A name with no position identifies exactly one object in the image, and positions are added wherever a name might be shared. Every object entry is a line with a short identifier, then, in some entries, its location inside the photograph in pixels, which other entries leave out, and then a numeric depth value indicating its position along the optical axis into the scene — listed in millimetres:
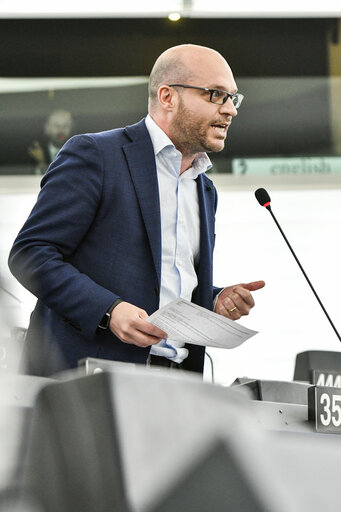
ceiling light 12222
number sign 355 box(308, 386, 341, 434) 4260
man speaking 4505
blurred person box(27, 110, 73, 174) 12207
